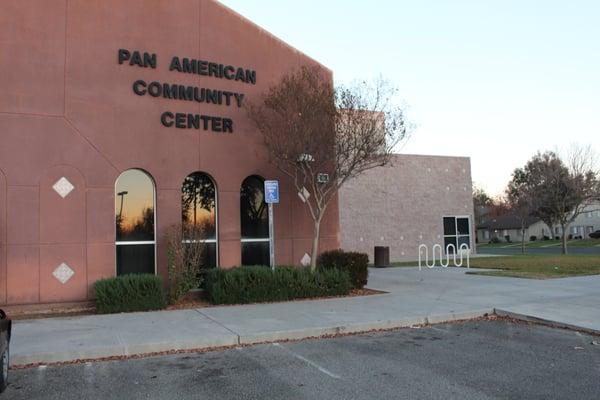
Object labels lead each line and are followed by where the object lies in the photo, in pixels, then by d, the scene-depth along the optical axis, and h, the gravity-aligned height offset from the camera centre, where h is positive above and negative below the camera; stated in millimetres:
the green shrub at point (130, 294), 11000 -1139
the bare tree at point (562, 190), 33219 +2378
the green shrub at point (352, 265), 14109 -831
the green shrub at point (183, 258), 12102 -456
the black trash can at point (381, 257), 24359 -1120
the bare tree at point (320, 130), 13078 +2543
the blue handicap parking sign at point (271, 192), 12626 +1018
